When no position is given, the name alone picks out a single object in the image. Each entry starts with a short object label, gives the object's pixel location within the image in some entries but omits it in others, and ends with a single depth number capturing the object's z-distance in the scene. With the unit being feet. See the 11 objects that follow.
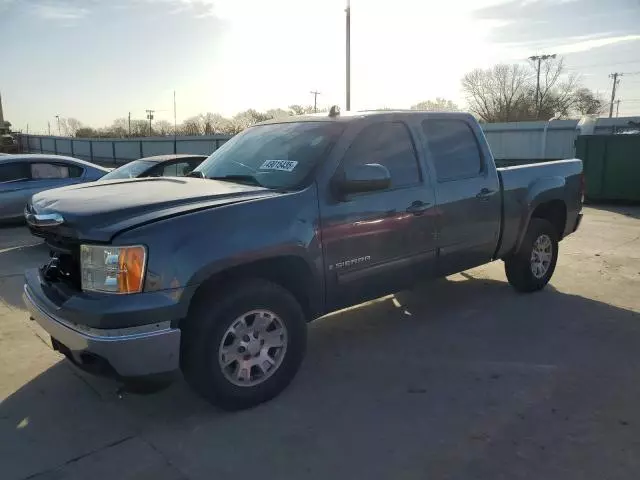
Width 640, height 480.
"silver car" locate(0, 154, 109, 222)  32.27
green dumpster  45.16
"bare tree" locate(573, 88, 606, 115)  235.40
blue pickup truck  9.94
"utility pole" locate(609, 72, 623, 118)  274.83
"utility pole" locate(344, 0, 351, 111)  73.46
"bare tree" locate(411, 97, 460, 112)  193.90
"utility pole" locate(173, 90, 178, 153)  114.93
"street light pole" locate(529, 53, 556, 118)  231.09
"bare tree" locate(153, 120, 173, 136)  270.34
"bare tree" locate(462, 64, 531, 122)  234.99
